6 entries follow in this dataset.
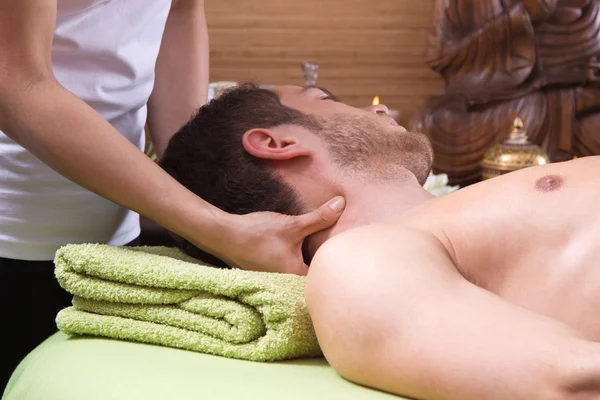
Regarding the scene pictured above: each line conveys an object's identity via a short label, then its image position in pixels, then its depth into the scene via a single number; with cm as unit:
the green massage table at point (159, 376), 93
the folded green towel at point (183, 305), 99
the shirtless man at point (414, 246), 87
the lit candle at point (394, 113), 215
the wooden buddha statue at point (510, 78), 234
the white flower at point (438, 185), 186
